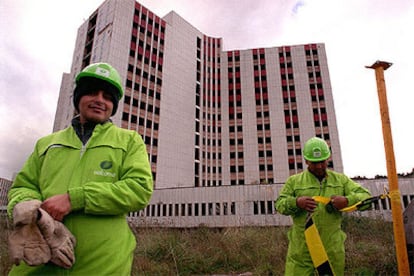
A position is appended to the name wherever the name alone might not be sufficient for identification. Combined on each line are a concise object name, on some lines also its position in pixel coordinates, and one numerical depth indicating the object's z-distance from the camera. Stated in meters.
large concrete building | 33.84
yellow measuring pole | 1.82
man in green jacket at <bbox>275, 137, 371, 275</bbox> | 2.56
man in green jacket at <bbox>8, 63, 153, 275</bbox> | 1.29
